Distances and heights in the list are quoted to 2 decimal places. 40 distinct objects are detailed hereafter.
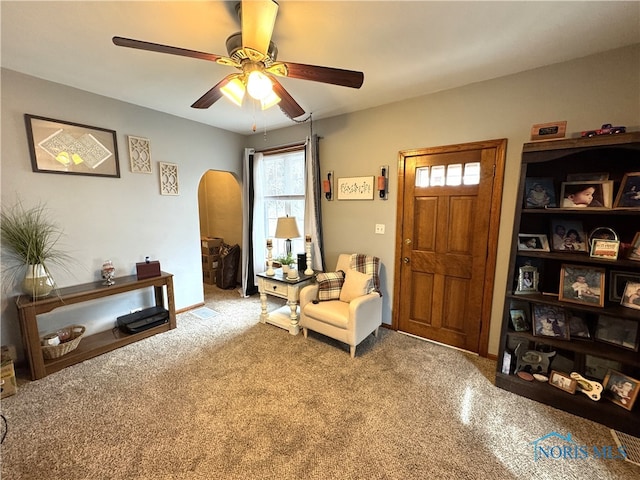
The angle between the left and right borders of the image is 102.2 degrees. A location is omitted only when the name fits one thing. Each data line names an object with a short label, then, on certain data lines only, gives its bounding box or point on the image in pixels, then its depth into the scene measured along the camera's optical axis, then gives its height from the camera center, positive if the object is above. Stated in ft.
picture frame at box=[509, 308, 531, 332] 6.87 -2.96
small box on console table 9.16 -2.18
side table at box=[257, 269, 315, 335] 9.64 -3.20
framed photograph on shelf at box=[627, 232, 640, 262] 5.52 -0.82
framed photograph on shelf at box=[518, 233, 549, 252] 6.56 -0.79
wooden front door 7.75 -0.98
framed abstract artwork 7.55 +1.91
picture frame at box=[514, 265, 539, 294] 6.72 -1.80
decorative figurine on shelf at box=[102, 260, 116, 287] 8.64 -2.15
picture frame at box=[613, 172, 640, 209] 5.42 +0.40
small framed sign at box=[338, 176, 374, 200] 9.84 +0.85
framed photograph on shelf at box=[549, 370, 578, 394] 6.09 -4.10
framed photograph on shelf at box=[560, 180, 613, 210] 5.79 +0.38
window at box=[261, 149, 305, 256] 12.21 +0.96
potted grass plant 7.09 -1.10
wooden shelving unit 5.51 -1.42
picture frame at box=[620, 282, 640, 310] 5.63 -1.86
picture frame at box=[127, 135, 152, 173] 9.44 +2.02
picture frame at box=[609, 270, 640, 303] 6.01 -1.69
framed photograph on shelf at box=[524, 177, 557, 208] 6.49 +0.45
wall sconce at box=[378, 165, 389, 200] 9.28 +1.00
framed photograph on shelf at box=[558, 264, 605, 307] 5.86 -1.71
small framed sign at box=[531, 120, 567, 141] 5.81 +1.82
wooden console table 6.90 -3.29
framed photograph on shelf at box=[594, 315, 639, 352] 5.84 -2.80
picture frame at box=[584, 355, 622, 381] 6.28 -3.81
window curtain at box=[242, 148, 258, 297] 12.84 -0.80
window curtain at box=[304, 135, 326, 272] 10.79 +0.45
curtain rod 11.33 +2.80
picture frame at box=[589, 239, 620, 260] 5.63 -0.84
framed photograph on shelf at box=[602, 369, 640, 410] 5.54 -3.93
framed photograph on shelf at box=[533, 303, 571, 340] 6.40 -2.79
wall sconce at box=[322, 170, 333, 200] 10.70 +0.98
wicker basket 7.37 -3.98
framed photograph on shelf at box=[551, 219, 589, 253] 6.32 -0.63
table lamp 10.37 -0.75
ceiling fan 4.17 +2.77
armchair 8.04 -3.29
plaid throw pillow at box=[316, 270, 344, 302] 9.27 -2.80
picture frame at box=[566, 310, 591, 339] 6.34 -2.83
